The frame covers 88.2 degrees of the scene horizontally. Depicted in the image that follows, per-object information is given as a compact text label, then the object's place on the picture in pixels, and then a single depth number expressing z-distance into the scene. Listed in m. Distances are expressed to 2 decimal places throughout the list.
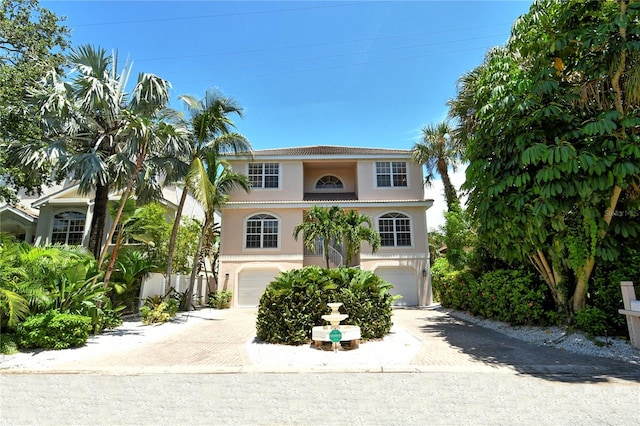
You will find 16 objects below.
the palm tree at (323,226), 16.10
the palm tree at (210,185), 13.59
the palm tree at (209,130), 15.27
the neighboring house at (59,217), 19.99
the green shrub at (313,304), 8.77
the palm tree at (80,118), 10.69
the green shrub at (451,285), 14.23
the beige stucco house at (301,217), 19.69
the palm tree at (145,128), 11.20
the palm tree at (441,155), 21.17
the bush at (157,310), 12.84
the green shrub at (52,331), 8.04
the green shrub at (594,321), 8.31
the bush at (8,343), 7.63
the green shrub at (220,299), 18.78
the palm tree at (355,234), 16.27
